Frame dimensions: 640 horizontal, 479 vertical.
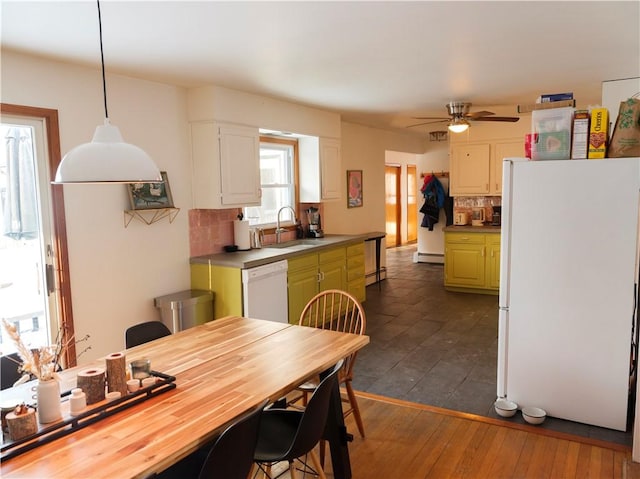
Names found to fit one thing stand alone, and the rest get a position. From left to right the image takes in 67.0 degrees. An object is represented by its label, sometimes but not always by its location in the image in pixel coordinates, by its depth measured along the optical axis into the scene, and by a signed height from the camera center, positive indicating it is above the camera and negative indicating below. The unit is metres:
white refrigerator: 2.82 -0.60
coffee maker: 5.89 -0.36
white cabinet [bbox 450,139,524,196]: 6.73 +0.37
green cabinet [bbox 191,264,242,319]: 4.12 -0.77
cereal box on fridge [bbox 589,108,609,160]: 2.85 +0.32
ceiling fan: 5.02 +0.79
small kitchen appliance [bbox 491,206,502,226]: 7.03 -0.37
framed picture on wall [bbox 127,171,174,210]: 3.77 +0.02
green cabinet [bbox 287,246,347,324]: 4.73 -0.86
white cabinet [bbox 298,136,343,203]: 5.71 +0.31
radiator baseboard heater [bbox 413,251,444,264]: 9.04 -1.24
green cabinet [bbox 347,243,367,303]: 5.81 -0.95
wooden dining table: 1.45 -0.77
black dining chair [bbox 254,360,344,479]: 1.88 -1.04
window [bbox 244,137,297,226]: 5.37 +0.16
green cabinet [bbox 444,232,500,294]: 6.54 -0.98
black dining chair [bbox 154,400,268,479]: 1.52 -0.83
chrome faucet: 5.49 -0.39
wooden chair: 2.72 -1.06
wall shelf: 3.78 -0.14
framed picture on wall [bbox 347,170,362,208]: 6.80 +0.08
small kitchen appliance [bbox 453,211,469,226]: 7.26 -0.40
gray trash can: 3.91 -0.92
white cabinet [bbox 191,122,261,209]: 4.22 +0.29
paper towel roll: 4.77 -0.37
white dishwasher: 4.11 -0.86
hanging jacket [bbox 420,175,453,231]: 8.80 -0.14
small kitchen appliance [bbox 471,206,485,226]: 7.20 -0.38
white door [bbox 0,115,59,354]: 3.07 -0.23
